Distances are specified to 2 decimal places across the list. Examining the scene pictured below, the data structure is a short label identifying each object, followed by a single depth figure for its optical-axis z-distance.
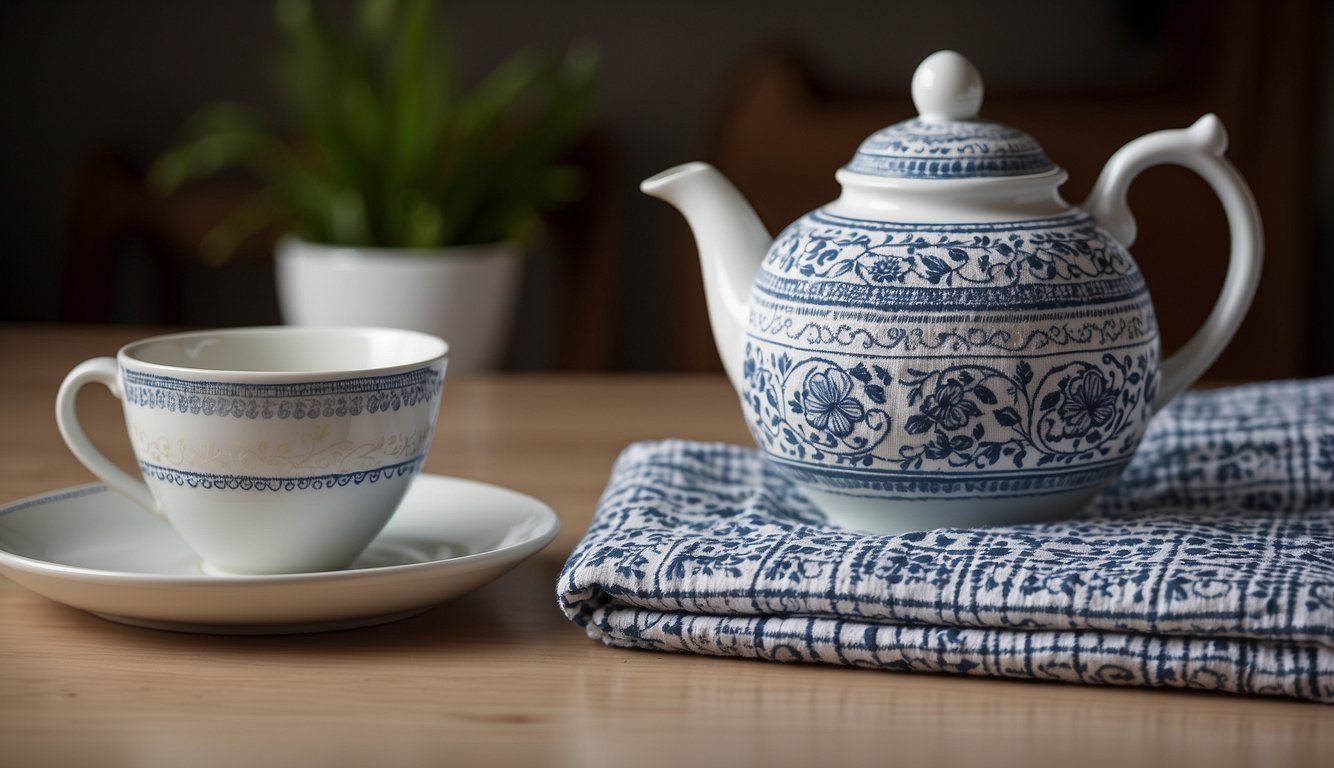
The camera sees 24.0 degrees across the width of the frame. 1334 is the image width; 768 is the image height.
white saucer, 0.92
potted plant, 2.17
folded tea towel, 0.89
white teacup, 0.94
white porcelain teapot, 0.96
